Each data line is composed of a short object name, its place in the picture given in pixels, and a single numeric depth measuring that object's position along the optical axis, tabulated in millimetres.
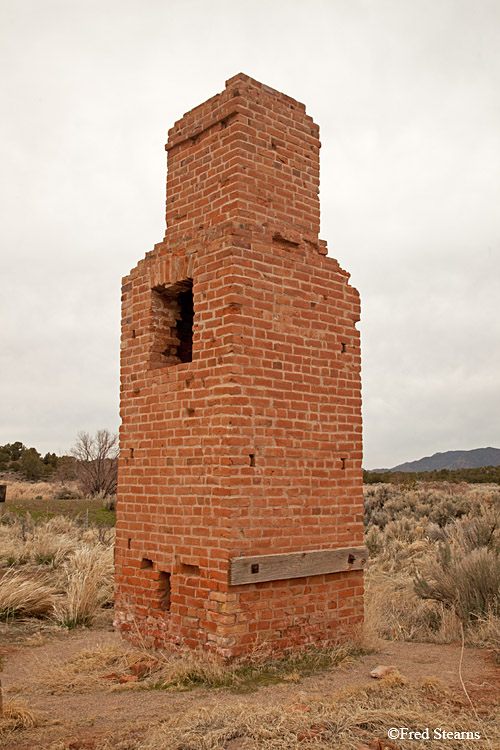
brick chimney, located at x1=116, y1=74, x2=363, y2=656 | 5746
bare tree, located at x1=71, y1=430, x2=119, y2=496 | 28859
